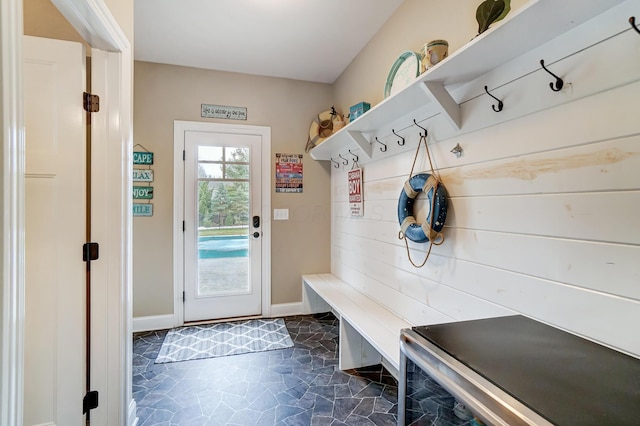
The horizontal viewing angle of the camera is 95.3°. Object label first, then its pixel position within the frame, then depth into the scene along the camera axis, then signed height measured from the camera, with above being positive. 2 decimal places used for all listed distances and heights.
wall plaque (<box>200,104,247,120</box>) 3.08 +1.08
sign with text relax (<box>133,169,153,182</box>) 2.87 +0.37
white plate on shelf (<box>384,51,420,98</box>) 1.71 +0.87
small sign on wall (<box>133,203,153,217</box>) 2.88 +0.03
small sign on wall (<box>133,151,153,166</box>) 2.87 +0.54
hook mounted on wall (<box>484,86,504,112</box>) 1.24 +0.46
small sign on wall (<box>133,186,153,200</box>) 2.88 +0.19
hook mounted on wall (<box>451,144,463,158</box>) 1.47 +0.32
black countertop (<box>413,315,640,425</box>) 0.58 -0.39
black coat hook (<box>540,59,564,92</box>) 1.01 +0.45
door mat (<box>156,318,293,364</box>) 2.47 -1.18
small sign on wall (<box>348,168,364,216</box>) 2.61 +0.18
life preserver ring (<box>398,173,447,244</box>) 1.50 +0.03
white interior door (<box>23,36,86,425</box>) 1.35 -0.09
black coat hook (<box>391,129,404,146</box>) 1.97 +0.49
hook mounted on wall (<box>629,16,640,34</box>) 0.81 +0.53
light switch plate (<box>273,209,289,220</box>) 3.26 -0.02
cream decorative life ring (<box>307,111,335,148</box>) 3.20 +0.94
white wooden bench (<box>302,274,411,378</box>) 1.72 -0.74
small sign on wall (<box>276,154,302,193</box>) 3.28 +0.45
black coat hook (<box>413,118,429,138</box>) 1.72 +0.51
